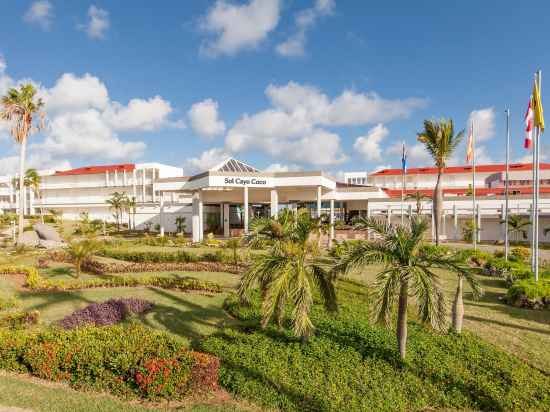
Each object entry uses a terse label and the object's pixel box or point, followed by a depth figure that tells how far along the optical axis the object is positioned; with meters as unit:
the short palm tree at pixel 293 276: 7.70
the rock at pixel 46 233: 31.48
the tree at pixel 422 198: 37.51
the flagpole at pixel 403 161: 32.58
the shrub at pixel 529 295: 12.60
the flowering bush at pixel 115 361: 6.84
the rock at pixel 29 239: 29.20
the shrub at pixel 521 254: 22.08
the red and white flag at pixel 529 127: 15.60
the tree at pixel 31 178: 49.06
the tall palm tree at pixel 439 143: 20.81
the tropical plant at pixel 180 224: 45.27
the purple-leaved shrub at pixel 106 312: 10.52
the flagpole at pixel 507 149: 20.12
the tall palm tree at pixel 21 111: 31.78
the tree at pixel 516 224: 29.69
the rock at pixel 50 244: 28.75
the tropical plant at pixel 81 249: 16.98
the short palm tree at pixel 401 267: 6.88
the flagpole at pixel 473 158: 23.89
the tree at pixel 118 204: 51.14
